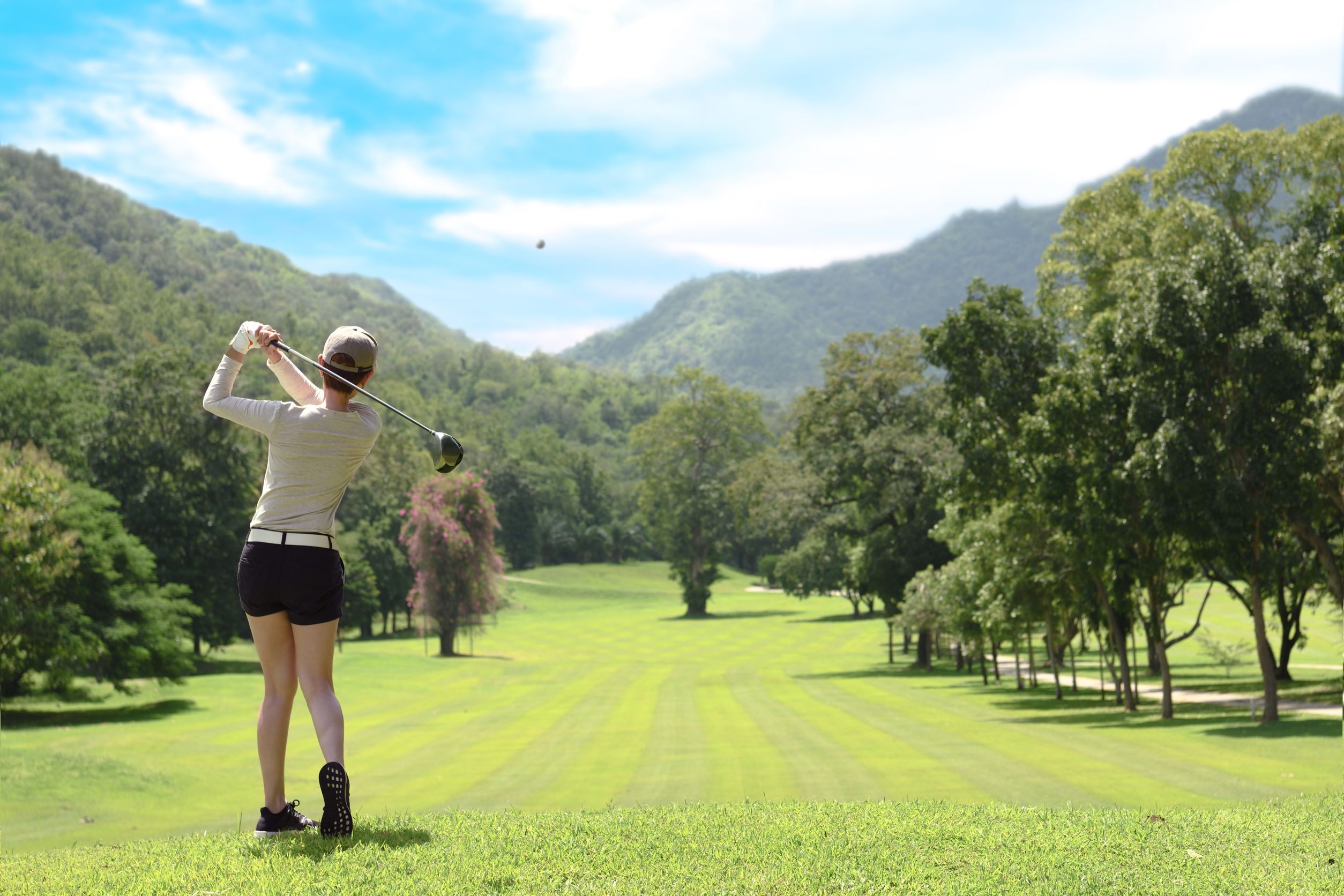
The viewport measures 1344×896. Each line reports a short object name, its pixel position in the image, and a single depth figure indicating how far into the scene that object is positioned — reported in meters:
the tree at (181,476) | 45.19
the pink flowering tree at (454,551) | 50.22
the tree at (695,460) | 93.56
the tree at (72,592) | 26.16
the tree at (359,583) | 62.34
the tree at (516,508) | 121.50
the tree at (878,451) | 43.66
